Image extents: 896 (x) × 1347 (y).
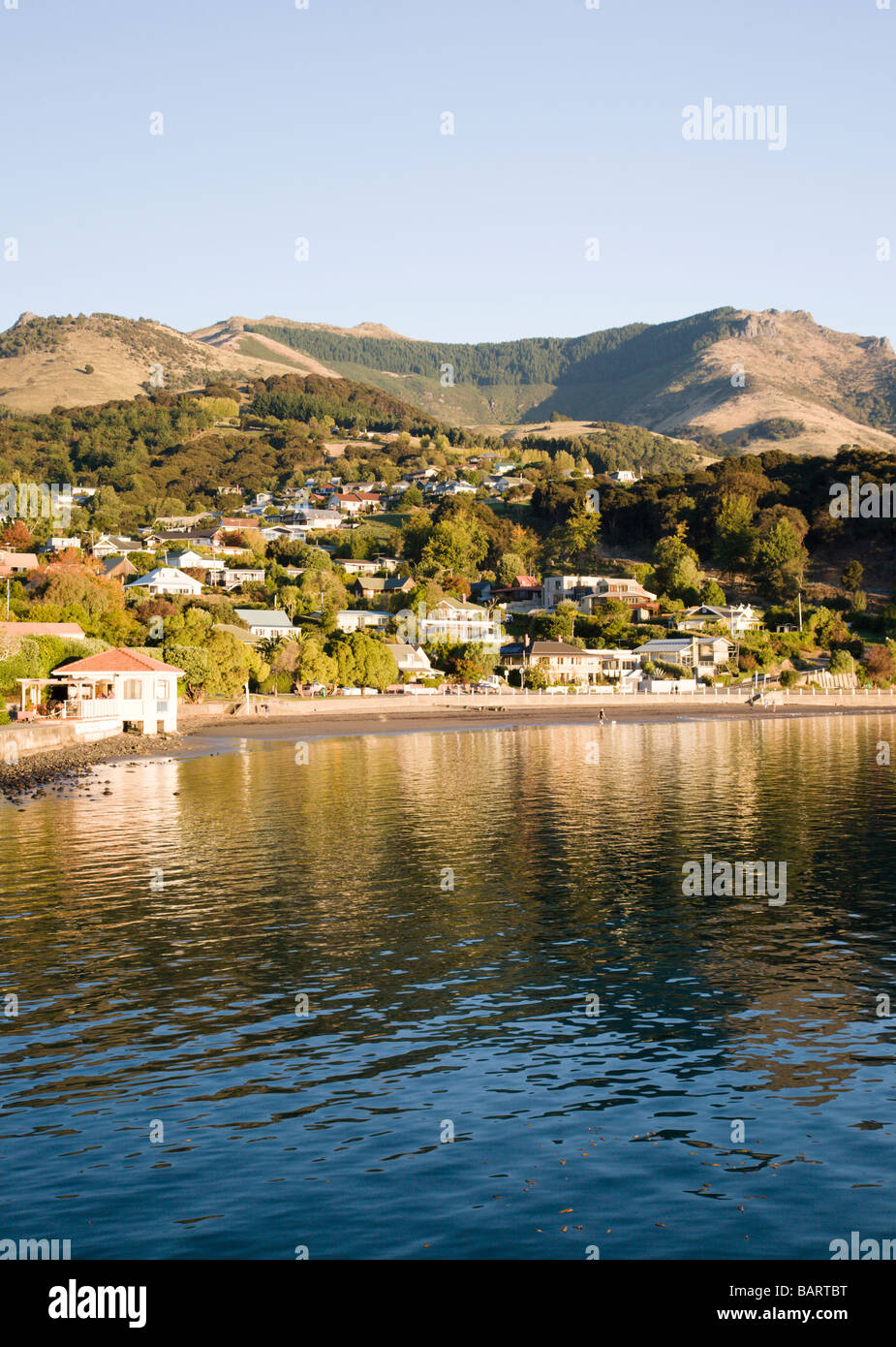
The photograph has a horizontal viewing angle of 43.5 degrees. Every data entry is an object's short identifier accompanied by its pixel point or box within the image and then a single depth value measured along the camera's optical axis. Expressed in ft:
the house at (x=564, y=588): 565.94
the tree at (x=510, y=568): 614.75
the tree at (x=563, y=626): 499.51
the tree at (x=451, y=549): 630.74
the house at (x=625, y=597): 530.68
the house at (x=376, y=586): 567.59
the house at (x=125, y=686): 263.29
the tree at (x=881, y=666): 458.91
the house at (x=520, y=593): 594.65
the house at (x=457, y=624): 498.69
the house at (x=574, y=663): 454.81
